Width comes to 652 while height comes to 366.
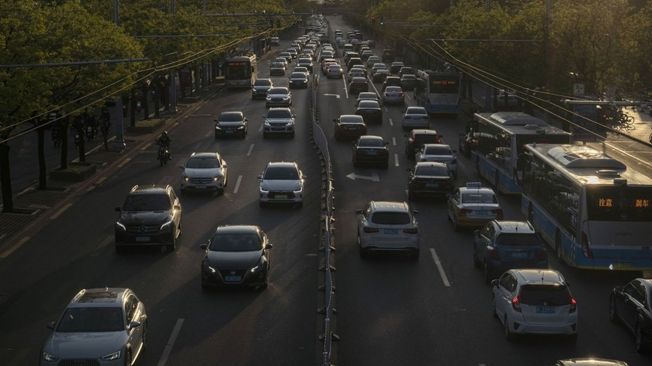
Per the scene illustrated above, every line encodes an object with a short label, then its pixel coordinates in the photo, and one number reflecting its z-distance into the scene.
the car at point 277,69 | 110.12
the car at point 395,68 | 108.53
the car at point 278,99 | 75.75
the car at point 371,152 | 51.06
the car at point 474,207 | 36.38
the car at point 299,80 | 95.69
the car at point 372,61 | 122.56
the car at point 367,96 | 74.08
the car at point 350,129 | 60.81
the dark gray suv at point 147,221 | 33.09
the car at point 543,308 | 23.39
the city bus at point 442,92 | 72.94
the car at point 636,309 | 22.91
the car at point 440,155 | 48.66
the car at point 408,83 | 95.50
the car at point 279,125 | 61.84
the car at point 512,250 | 28.94
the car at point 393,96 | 80.62
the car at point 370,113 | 68.69
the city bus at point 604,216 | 29.39
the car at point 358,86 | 90.12
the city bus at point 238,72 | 94.00
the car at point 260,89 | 85.12
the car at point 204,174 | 43.53
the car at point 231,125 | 61.34
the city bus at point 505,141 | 42.00
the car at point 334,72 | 107.88
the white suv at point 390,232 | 32.16
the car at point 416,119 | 64.56
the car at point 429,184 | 42.41
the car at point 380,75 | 103.44
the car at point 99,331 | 20.30
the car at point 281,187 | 40.84
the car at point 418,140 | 53.81
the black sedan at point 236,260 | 28.06
